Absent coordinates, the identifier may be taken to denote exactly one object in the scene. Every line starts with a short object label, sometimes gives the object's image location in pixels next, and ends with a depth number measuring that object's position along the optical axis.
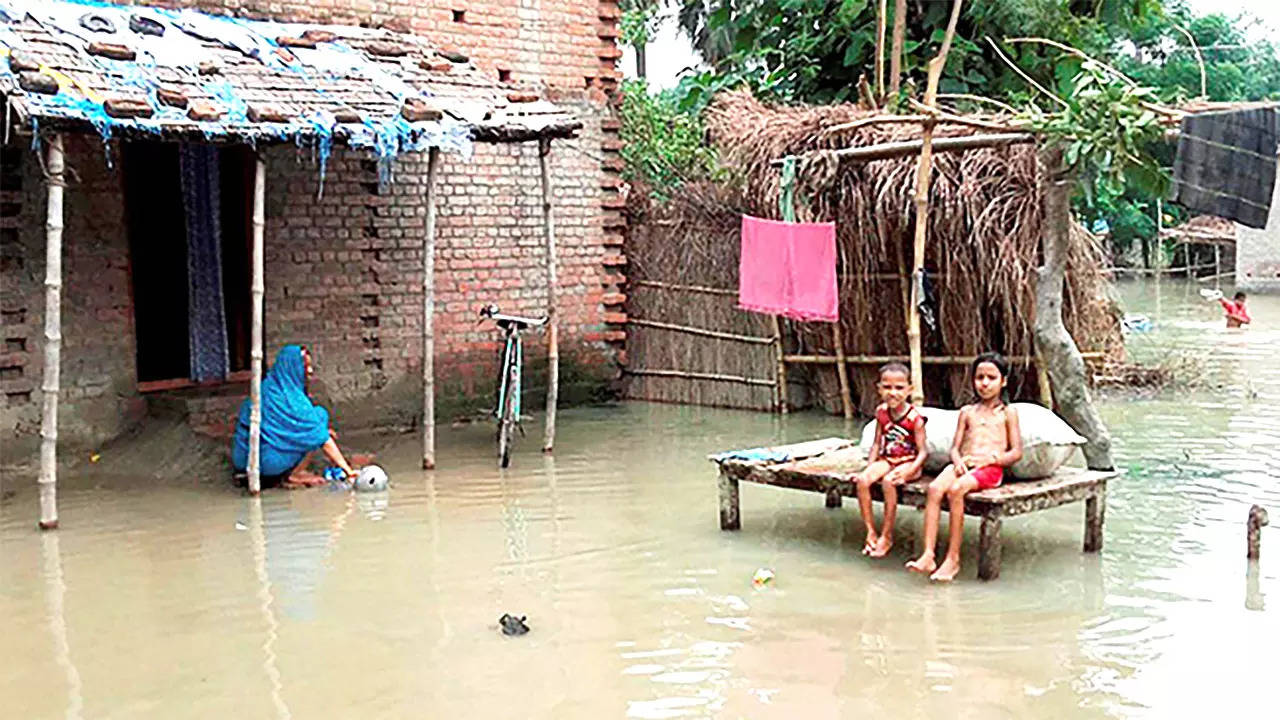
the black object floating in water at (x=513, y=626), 6.13
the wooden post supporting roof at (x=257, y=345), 8.94
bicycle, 10.17
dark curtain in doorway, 10.33
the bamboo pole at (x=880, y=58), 13.66
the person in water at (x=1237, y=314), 19.84
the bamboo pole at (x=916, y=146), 9.16
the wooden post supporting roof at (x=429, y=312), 9.83
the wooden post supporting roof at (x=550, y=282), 10.38
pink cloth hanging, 11.41
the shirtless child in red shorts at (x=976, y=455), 6.90
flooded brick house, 9.61
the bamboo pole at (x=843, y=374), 12.04
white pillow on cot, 7.11
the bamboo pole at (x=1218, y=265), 30.88
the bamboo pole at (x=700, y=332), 12.68
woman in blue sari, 9.38
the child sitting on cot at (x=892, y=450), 7.20
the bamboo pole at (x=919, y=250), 9.63
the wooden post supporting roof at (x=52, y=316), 7.95
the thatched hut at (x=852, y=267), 10.91
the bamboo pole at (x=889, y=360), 11.22
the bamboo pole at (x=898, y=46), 13.30
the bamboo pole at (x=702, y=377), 12.76
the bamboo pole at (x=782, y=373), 12.48
